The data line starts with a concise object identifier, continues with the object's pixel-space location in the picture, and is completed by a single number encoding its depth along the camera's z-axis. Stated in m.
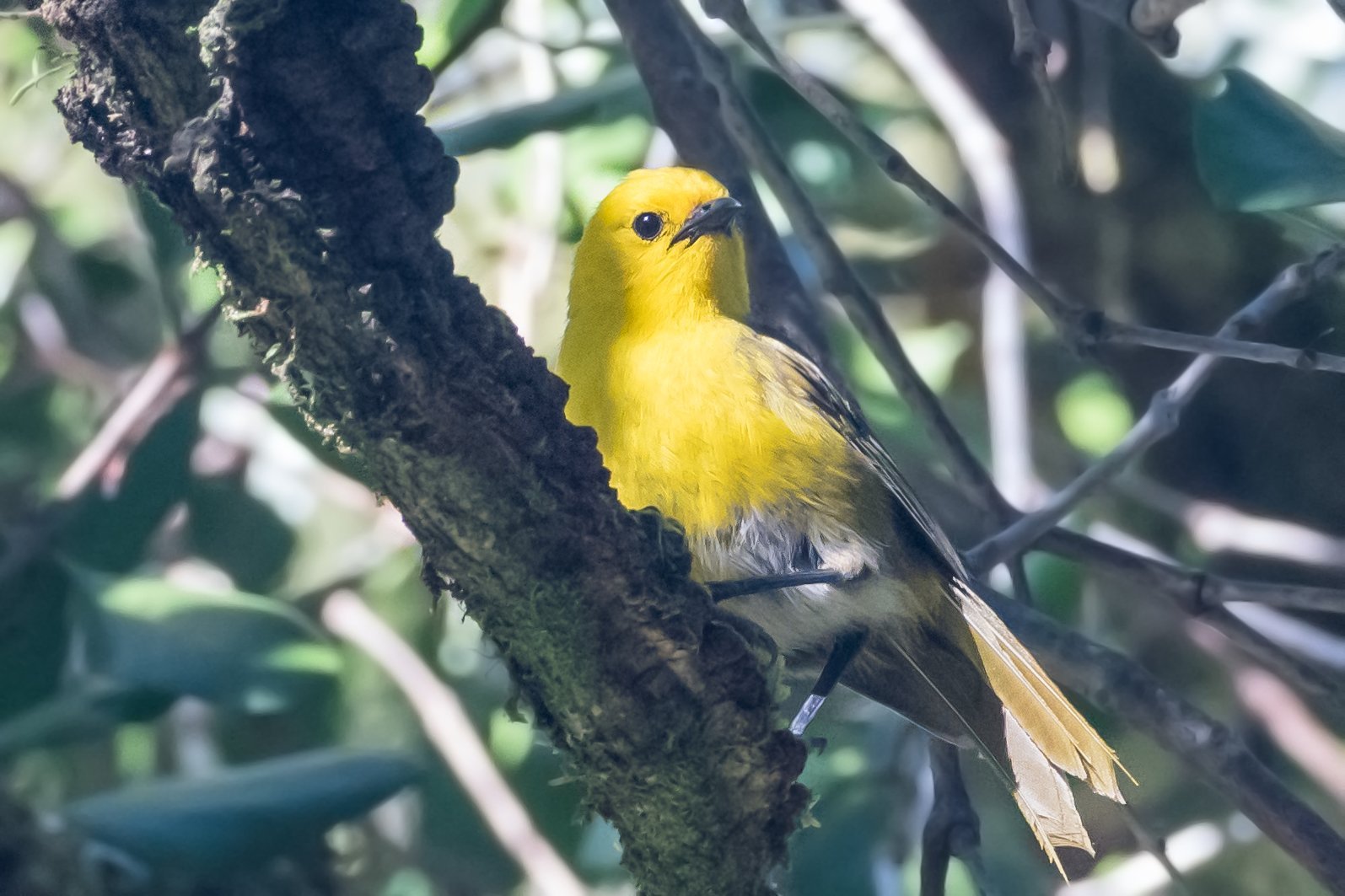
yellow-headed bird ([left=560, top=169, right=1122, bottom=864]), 4.74
